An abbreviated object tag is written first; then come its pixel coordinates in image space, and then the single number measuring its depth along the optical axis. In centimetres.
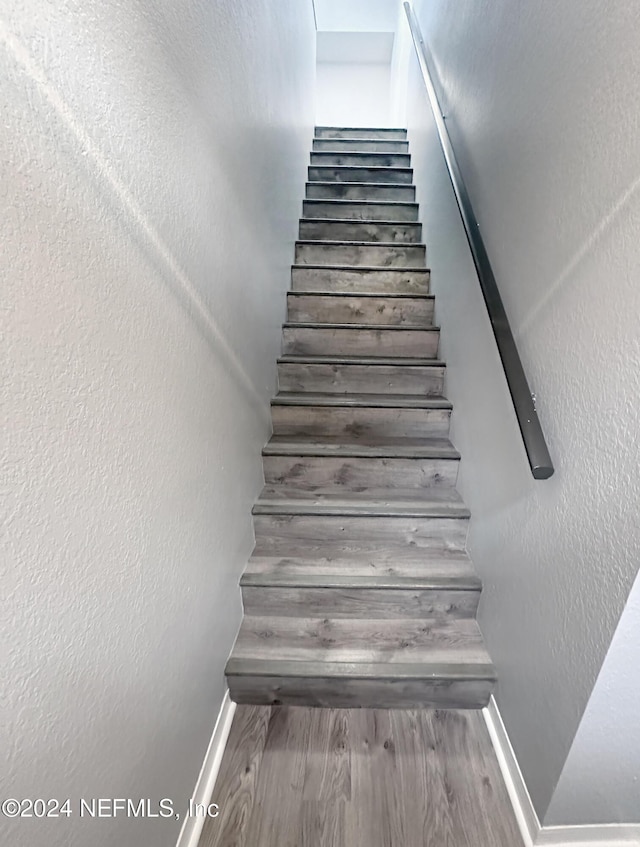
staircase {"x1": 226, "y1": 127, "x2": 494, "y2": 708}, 122
